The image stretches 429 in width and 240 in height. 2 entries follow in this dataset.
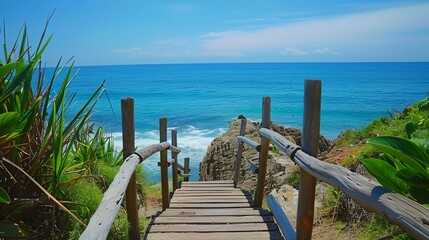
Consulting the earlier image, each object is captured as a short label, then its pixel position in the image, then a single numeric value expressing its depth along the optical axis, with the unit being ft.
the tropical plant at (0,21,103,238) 7.32
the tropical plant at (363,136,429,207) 5.24
